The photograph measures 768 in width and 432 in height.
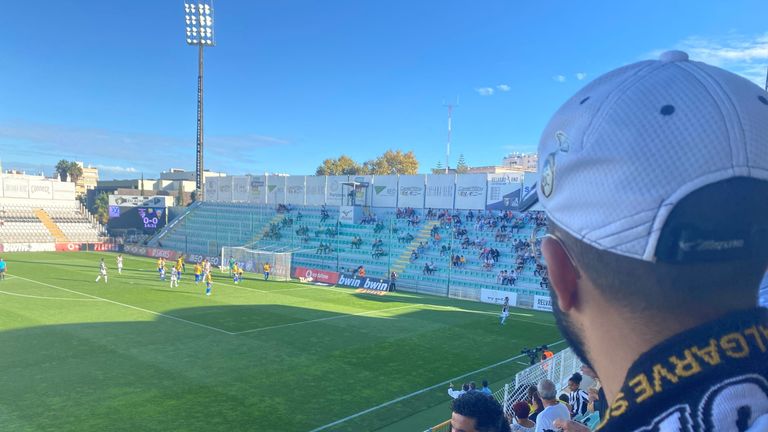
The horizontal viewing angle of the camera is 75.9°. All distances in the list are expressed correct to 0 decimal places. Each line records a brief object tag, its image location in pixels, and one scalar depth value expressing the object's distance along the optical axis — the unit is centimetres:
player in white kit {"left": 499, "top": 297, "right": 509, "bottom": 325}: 2406
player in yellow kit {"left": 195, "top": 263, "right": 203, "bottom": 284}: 3297
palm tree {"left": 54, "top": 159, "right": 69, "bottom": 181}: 9694
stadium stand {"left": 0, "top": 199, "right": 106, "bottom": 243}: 5388
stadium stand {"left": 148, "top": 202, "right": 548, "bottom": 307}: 3488
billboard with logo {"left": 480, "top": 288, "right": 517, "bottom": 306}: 3042
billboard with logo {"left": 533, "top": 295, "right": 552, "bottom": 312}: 2897
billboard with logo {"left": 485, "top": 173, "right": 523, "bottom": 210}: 3776
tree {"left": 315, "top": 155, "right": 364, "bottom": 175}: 8944
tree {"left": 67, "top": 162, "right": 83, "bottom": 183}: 9656
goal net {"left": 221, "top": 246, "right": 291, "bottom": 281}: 3859
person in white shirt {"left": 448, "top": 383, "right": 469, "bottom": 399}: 1283
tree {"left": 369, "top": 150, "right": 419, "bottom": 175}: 8865
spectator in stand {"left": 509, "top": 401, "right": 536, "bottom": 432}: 626
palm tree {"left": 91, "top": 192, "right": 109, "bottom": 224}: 8250
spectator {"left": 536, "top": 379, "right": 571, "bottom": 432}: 470
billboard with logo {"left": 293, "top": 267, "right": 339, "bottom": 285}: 3644
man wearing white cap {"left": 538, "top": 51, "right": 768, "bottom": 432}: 121
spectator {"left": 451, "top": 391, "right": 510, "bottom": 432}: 332
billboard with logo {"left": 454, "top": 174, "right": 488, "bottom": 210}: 3975
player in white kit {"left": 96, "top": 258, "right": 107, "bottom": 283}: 3234
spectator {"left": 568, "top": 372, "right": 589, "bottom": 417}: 822
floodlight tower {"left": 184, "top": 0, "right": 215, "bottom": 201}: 5784
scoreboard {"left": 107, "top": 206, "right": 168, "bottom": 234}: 5975
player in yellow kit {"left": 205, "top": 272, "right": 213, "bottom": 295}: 2889
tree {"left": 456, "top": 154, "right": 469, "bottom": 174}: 10938
